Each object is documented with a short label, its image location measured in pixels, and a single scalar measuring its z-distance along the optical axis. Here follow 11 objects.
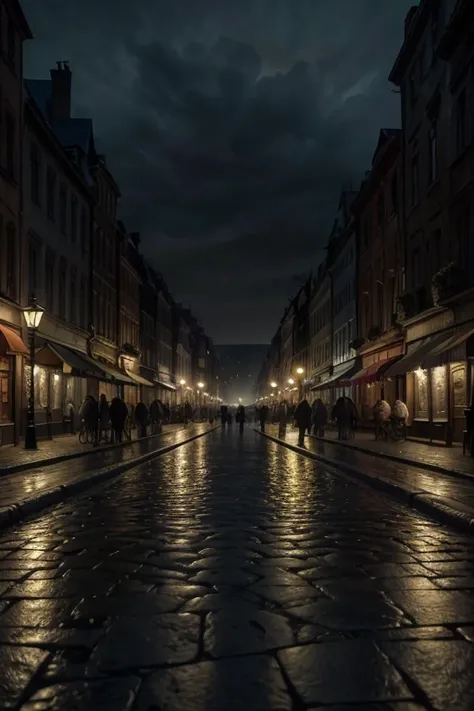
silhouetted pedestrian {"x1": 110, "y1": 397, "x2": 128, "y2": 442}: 29.17
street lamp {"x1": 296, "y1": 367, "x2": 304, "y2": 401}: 55.16
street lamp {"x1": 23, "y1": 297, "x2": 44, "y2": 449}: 22.45
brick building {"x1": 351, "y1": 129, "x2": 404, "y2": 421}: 35.06
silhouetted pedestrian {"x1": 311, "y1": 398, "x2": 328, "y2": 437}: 34.62
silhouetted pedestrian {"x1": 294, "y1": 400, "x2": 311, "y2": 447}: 30.12
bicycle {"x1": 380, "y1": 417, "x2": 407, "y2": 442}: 29.75
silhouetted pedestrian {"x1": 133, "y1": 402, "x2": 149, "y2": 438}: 36.00
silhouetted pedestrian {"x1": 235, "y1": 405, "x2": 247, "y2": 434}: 58.42
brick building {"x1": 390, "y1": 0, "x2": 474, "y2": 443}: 24.23
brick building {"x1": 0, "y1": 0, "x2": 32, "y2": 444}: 25.67
